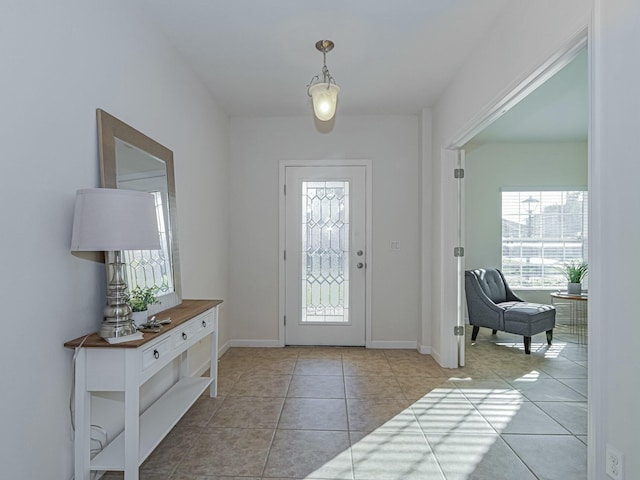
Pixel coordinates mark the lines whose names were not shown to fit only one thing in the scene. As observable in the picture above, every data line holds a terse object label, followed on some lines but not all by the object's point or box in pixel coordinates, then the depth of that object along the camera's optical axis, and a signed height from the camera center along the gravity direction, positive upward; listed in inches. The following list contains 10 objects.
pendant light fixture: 102.0 +35.5
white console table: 67.6 -24.8
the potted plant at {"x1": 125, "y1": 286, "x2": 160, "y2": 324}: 79.8 -13.0
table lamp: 63.5 +1.5
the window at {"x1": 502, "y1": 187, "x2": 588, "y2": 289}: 232.8 +2.6
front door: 178.9 -4.7
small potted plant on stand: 191.7 -18.8
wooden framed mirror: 80.8 +12.4
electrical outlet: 58.6 -32.9
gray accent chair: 171.9 -31.0
